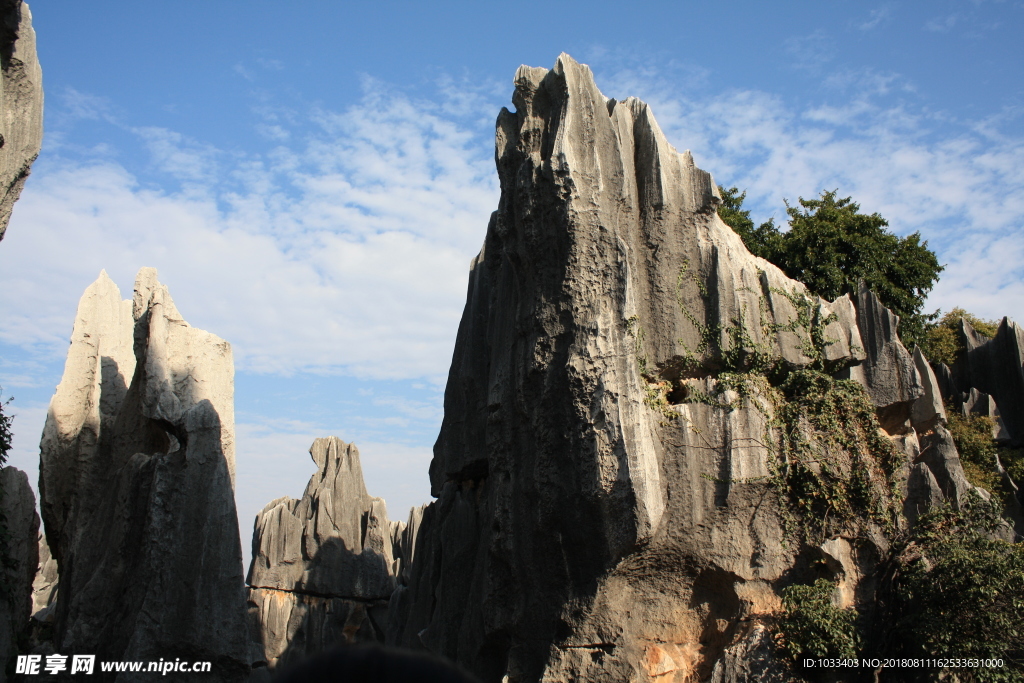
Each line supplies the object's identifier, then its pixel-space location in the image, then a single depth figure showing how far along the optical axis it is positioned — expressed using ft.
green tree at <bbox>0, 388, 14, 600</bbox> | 39.45
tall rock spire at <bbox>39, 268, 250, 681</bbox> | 40.96
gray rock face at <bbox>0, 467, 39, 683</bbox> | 44.93
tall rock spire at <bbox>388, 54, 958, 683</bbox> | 39.73
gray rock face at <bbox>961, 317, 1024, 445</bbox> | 75.56
